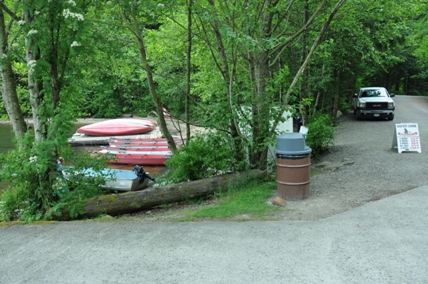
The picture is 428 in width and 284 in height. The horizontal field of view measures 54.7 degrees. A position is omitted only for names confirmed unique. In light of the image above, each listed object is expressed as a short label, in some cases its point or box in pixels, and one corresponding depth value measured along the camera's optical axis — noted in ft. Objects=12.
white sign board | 38.32
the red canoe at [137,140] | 69.92
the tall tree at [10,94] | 27.64
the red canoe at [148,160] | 61.41
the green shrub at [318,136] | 41.22
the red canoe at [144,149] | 63.46
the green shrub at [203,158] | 28.66
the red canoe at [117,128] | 88.33
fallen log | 24.00
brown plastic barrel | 24.18
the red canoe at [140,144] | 66.49
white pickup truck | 72.08
